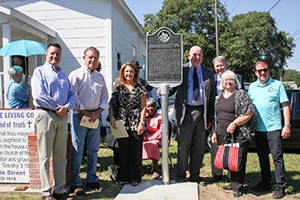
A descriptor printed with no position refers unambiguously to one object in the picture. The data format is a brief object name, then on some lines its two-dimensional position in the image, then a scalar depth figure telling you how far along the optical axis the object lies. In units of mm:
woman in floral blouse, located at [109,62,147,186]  4523
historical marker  4523
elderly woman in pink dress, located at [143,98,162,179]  5293
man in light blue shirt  3695
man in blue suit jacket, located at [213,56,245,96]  5018
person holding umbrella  5238
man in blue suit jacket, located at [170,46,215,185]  4727
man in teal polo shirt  4316
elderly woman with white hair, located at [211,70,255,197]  4285
